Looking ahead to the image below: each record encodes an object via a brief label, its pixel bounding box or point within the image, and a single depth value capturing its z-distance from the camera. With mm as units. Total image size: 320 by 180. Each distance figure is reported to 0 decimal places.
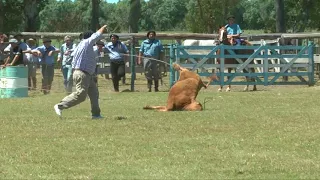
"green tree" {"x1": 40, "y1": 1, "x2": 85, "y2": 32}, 62125
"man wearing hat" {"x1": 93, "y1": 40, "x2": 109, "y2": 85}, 21616
